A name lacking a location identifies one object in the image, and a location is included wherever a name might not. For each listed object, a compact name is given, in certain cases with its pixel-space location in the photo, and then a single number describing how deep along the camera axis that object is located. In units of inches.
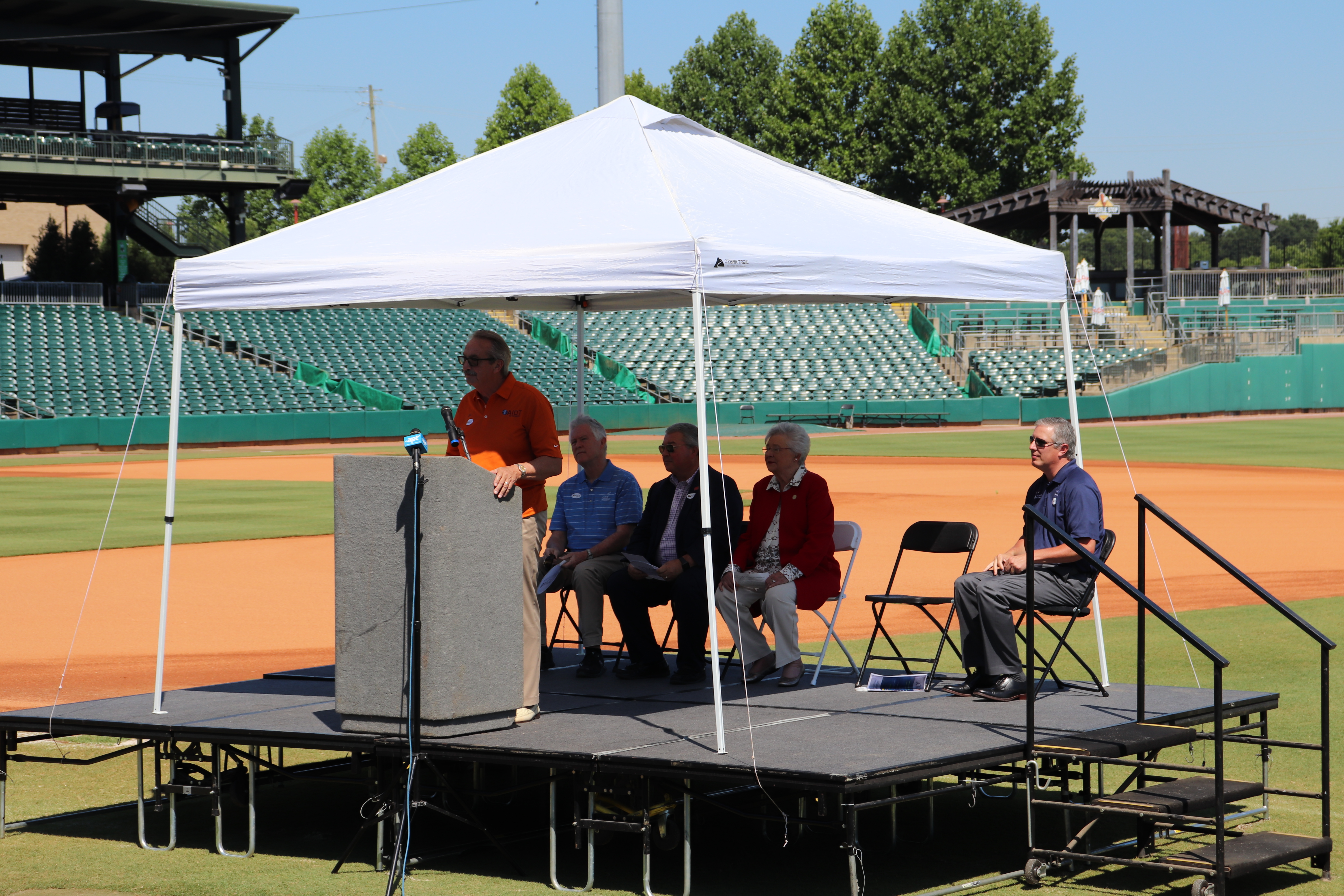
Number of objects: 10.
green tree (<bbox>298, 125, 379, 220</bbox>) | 3912.4
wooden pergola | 2495.1
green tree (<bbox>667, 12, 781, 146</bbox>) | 4030.5
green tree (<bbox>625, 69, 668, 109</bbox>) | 3976.4
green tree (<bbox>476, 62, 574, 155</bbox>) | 3459.6
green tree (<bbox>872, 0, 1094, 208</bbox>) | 3526.1
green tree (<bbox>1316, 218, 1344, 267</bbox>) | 4224.9
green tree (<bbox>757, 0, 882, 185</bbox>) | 3595.0
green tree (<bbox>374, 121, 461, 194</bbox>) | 3587.6
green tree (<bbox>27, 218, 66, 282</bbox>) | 2107.5
